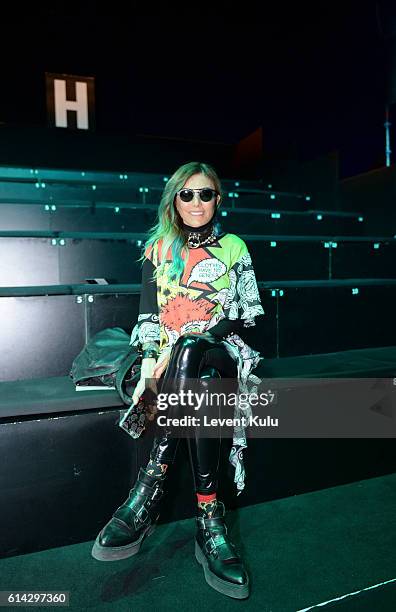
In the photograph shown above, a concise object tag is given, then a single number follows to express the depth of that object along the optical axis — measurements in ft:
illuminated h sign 17.26
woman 4.04
